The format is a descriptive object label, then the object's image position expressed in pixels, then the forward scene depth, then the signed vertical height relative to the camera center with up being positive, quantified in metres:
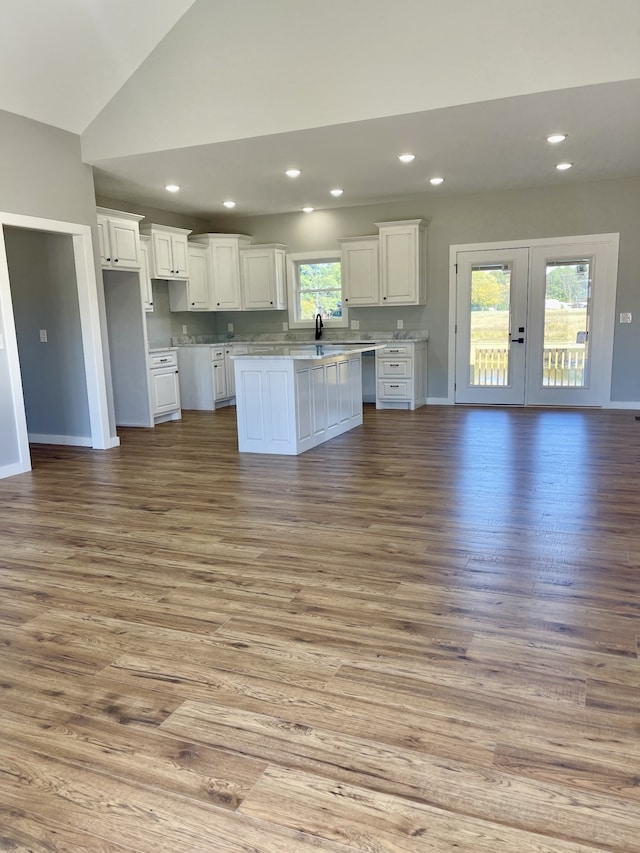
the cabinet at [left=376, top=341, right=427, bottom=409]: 8.16 -0.80
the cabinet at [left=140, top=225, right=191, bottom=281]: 7.95 +0.92
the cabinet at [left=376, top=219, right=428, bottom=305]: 8.16 +0.70
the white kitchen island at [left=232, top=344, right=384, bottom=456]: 5.66 -0.76
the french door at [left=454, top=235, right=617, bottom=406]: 7.82 -0.18
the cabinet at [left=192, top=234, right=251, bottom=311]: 9.02 +0.76
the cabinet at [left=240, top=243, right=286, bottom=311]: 9.11 +0.63
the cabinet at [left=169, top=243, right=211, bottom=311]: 8.76 +0.48
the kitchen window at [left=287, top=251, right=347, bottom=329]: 9.20 +0.42
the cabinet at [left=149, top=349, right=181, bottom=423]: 7.66 -0.80
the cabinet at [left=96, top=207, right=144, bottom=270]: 6.74 +0.94
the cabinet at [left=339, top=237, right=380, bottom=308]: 8.49 +0.62
